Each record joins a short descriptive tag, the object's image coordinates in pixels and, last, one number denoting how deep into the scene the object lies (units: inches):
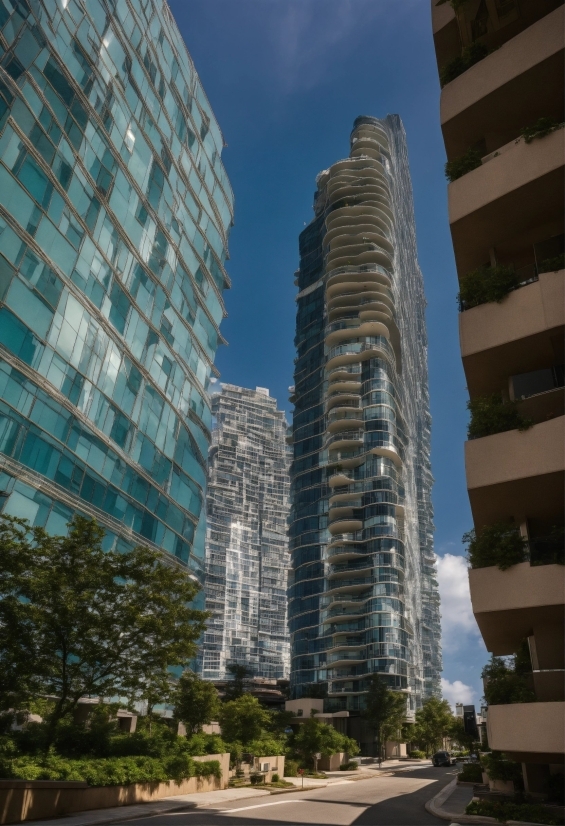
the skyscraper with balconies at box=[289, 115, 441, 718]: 3427.7
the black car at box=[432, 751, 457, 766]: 2476.3
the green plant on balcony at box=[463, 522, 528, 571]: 593.6
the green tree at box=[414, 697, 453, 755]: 3397.4
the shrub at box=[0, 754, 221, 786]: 733.3
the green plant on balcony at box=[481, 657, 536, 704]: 562.9
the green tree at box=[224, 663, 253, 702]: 2982.3
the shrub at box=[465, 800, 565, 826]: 591.8
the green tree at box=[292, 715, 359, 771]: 1929.1
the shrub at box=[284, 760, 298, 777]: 1680.6
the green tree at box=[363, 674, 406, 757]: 2965.1
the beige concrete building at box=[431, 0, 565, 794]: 578.6
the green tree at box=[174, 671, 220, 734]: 1343.5
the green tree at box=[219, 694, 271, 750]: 1544.0
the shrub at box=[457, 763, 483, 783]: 1365.7
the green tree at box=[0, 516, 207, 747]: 809.5
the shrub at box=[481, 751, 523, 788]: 729.6
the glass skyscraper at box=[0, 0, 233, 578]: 1127.6
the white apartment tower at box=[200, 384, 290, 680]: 5482.3
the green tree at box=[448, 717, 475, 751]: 1954.2
